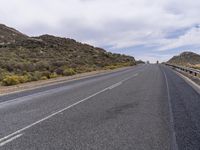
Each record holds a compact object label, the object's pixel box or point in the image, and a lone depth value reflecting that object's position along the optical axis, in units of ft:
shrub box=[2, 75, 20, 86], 43.86
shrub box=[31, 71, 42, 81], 52.16
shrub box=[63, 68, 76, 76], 68.13
